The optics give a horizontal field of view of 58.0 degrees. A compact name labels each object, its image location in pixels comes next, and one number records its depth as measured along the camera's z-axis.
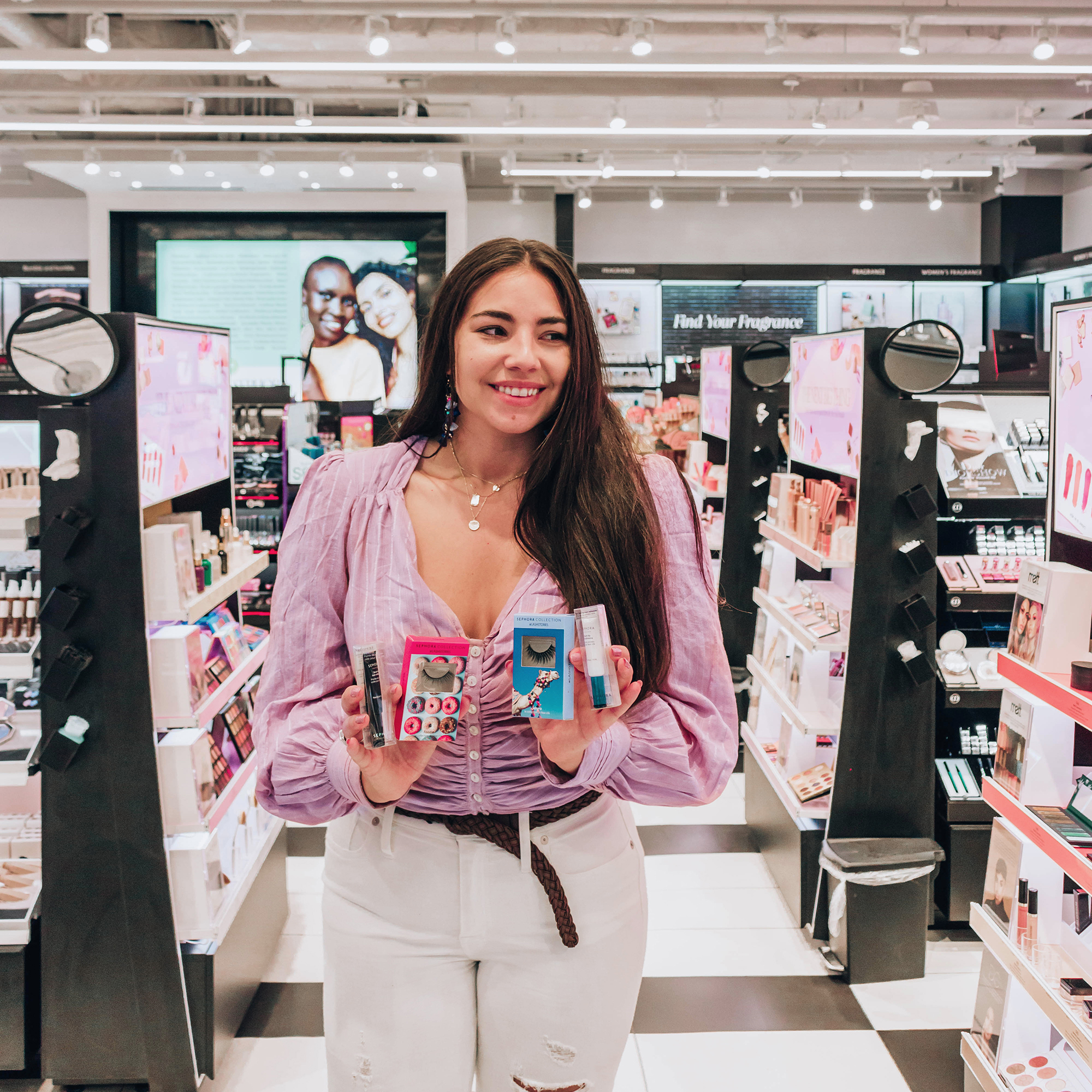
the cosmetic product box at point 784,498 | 3.70
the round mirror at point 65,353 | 2.14
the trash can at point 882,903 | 2.91
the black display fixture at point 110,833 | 2.18
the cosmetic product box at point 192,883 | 2.36
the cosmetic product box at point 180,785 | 2.33
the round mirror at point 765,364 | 4.97
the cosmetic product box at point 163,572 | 2.27
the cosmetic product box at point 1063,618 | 1.98
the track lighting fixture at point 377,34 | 5.19
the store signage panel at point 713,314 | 10.15
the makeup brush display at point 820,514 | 3.09
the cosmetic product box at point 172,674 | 2.30
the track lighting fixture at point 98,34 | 5.23
